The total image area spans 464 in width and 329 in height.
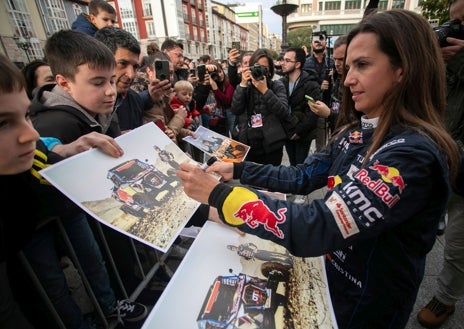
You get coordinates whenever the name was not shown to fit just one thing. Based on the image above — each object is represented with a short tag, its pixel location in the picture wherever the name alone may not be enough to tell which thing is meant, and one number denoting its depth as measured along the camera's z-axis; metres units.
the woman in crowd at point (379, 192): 0.81
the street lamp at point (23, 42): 18.57
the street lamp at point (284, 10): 10.41
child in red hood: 3.11
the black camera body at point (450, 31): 1.84
